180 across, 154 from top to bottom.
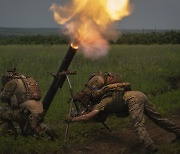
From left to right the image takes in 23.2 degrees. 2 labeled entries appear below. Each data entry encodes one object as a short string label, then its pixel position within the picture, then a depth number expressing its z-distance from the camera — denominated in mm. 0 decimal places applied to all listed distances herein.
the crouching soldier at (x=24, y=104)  9594
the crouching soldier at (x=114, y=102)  8875
